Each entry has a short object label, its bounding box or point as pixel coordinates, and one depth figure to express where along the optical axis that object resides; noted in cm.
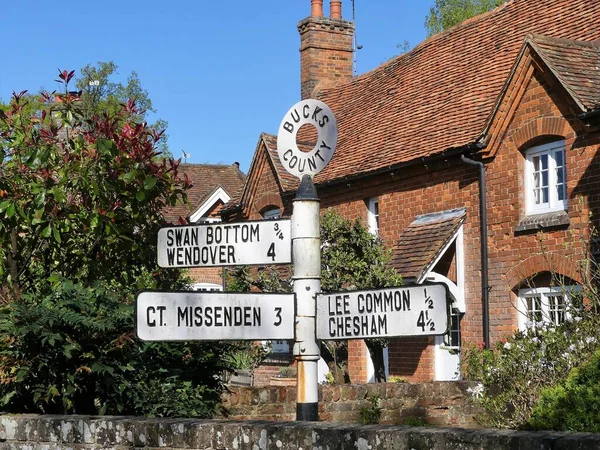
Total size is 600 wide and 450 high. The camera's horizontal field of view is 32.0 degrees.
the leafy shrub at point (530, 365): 1141
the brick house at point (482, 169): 1770
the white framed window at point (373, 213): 2308
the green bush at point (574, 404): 915
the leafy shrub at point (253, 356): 2172
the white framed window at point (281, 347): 2648
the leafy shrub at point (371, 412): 1255
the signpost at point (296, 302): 607
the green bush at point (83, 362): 898
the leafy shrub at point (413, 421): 1314
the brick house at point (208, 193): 4062
